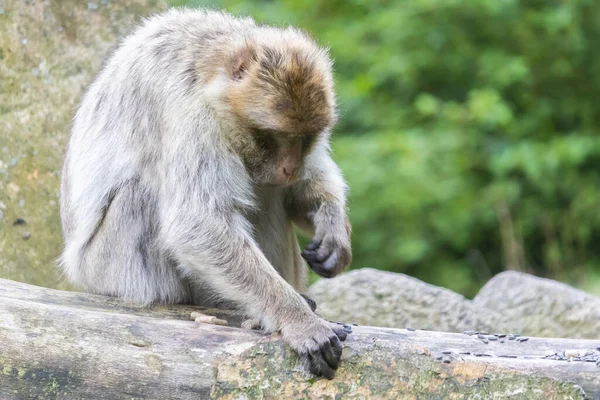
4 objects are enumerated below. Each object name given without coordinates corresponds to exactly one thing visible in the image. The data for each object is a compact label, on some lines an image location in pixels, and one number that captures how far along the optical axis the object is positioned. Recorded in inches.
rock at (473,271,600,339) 506.9
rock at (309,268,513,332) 501.7
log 286.8
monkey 327.9
